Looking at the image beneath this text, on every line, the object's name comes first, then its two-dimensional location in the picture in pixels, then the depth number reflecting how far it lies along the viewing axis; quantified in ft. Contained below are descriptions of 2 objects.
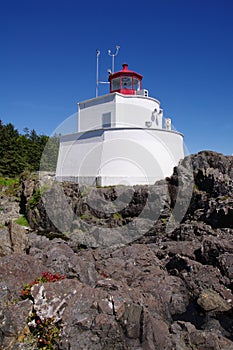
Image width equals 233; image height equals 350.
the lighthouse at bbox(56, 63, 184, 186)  65.26
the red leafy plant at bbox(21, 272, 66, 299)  23.29
